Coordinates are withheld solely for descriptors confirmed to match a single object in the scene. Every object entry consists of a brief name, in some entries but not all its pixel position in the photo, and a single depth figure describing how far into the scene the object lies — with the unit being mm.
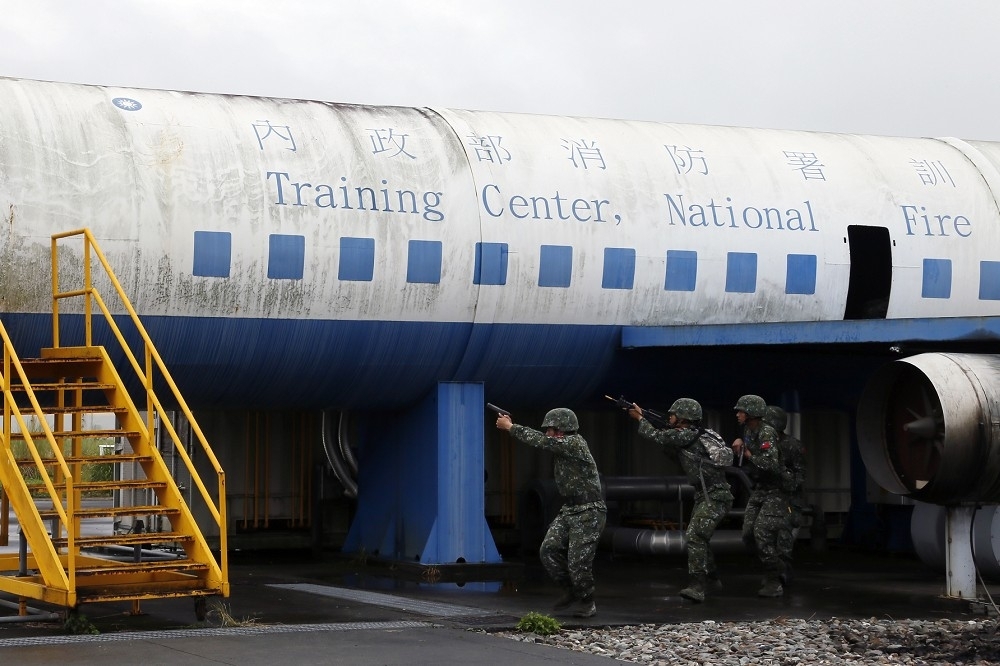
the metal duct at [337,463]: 20078
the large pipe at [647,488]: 19750
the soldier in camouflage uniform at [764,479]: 15516
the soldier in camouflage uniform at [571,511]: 13094
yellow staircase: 11523
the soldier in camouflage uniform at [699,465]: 14773
